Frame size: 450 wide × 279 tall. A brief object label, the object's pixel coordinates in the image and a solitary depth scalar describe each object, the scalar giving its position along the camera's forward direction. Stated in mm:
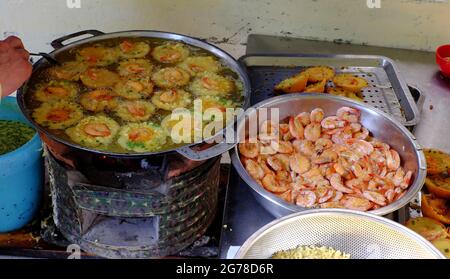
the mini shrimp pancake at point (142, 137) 2137
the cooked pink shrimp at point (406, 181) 2205
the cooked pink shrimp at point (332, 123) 2482
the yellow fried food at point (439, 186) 2473
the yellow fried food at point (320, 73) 2928
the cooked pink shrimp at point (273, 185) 2182
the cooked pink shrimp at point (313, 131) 2459
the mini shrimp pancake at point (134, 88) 2426
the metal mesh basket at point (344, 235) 1778
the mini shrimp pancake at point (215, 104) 2357
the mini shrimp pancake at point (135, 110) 2309
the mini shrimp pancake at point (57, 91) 2352
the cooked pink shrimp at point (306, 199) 2105
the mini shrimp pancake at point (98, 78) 2475
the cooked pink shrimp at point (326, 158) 2324
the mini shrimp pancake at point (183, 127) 2180
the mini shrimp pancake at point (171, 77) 2510
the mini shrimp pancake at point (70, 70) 2460
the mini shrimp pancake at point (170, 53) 2646
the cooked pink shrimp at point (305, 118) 2516
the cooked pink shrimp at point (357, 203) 2090
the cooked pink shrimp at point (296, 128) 2465
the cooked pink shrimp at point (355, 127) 2463
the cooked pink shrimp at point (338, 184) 2193
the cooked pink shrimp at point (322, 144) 2406
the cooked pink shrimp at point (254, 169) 2221
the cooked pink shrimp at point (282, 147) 2391
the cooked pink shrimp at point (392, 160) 2318
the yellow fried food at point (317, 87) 2820
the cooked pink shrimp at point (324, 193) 2141
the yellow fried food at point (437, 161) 2602
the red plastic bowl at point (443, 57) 3287
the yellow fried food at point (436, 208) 2342
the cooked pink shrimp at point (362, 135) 2447
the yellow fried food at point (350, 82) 2861
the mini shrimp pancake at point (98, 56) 2572
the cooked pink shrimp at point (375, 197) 2104
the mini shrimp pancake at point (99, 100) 2346
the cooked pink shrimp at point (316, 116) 2523
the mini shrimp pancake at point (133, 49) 2658
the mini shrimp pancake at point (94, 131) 2156
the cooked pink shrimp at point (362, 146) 2367
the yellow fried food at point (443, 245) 2117
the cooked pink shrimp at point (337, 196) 2158
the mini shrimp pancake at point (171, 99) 2381
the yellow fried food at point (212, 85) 2471
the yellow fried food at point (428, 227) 2201
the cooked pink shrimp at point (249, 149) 2318
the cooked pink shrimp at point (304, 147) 2398
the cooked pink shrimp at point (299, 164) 2299
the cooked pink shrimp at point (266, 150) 2373
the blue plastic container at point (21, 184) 2346
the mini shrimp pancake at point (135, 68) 2562
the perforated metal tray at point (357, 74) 2800
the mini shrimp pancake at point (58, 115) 2232
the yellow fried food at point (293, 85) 2834
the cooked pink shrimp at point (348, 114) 2502
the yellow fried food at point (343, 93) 2814
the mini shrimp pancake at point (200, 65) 2590
